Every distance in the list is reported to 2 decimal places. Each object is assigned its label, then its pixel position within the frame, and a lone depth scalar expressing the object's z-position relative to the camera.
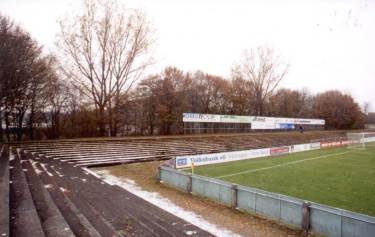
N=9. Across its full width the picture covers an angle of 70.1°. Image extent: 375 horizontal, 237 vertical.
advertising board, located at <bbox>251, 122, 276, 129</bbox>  43.53
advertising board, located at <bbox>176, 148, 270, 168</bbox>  19.30
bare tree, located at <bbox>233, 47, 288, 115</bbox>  52.91
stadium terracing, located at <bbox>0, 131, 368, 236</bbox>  7.72
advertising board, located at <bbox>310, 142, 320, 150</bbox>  34.12
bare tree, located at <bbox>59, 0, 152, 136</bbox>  30.78
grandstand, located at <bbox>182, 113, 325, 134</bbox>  34.94
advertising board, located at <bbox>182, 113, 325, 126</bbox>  33.00
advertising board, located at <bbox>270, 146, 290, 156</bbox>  28.05
